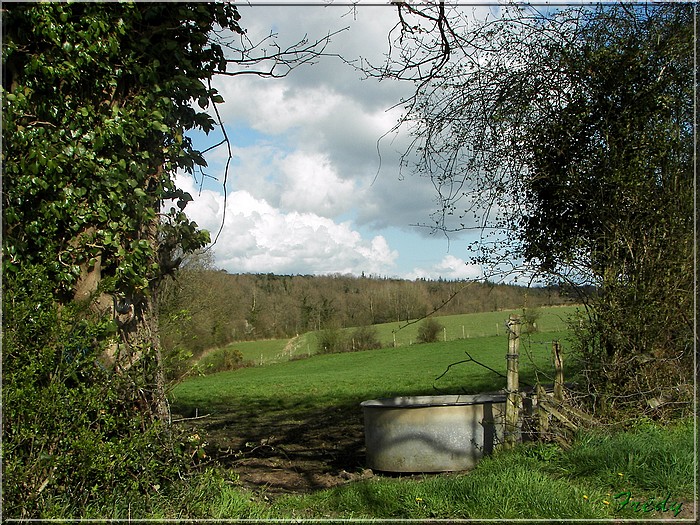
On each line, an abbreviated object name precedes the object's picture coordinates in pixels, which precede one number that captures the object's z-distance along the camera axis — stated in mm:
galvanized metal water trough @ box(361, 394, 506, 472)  7227
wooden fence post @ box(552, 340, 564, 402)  6570
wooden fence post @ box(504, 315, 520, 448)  6668
